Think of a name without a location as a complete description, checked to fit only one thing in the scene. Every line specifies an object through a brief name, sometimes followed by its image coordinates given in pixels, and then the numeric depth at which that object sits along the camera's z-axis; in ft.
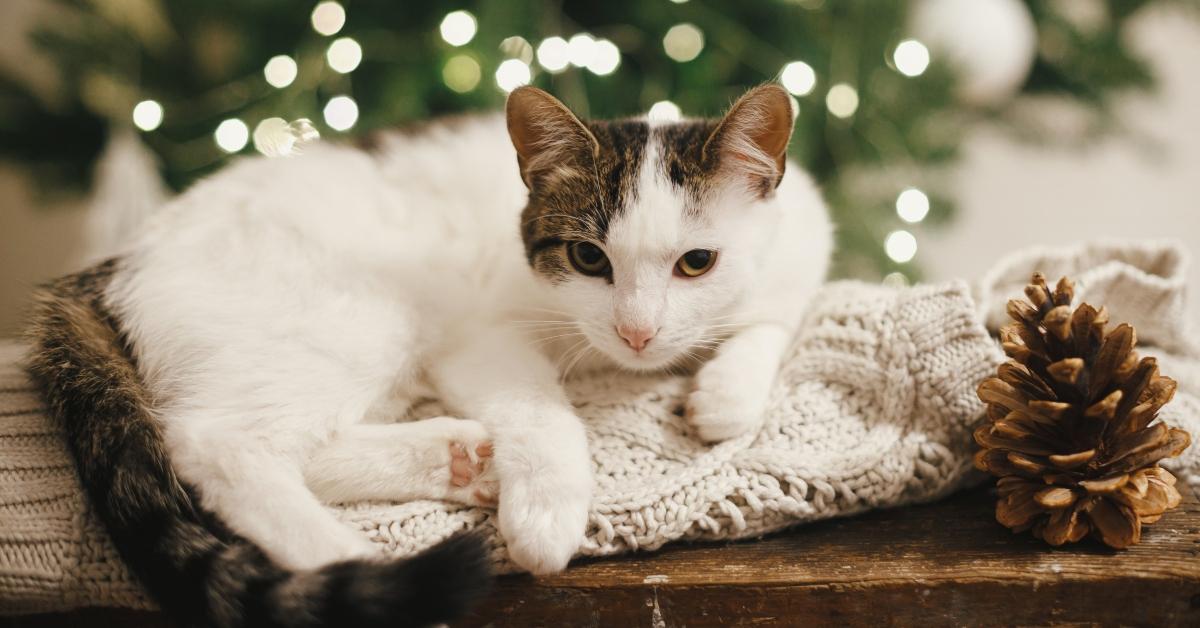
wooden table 1.81
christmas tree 2.59
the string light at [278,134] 2.58
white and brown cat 1.83
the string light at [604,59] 2.64
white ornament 2.69
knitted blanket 1.86
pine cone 1.82
